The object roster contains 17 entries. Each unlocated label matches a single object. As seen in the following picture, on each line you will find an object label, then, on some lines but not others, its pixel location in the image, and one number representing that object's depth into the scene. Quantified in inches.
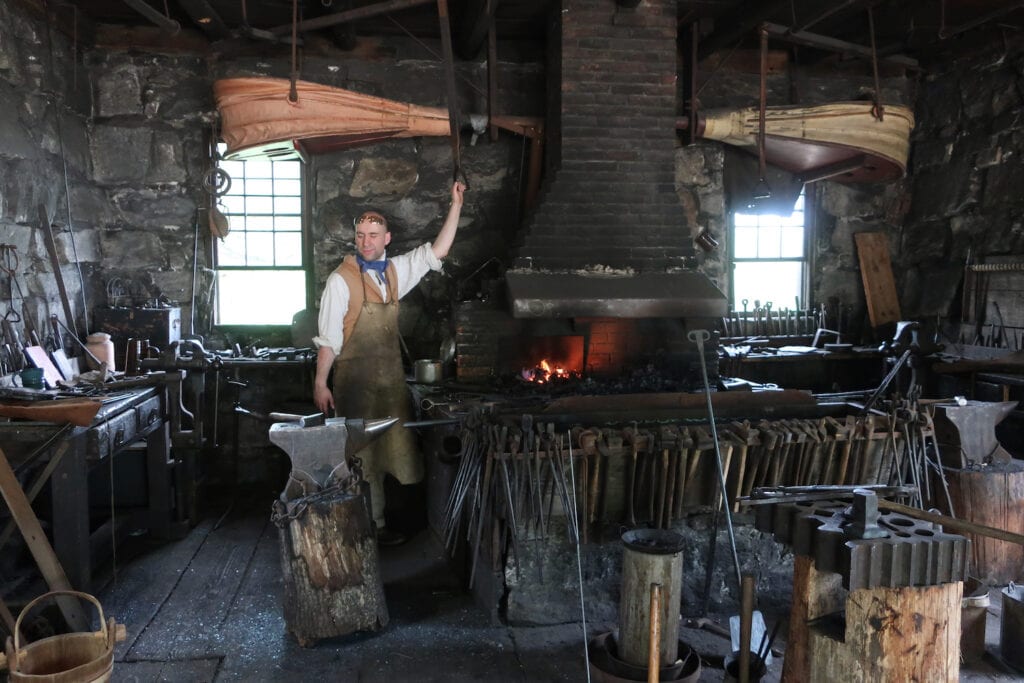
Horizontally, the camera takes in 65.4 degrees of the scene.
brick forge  208.8
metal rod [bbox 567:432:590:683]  132.7
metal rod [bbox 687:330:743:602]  131.0
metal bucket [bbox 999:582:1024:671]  133.6
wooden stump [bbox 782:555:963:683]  88.8
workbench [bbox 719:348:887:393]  257.0
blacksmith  183.8
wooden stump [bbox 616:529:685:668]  127.0
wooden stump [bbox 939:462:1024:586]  163.6
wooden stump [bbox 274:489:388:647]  138.0
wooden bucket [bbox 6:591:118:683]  102.3
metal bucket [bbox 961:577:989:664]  137.9
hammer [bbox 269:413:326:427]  141.9
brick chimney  199.9
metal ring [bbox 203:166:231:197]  223.1
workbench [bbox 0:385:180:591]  136.9
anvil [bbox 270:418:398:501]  141.2
